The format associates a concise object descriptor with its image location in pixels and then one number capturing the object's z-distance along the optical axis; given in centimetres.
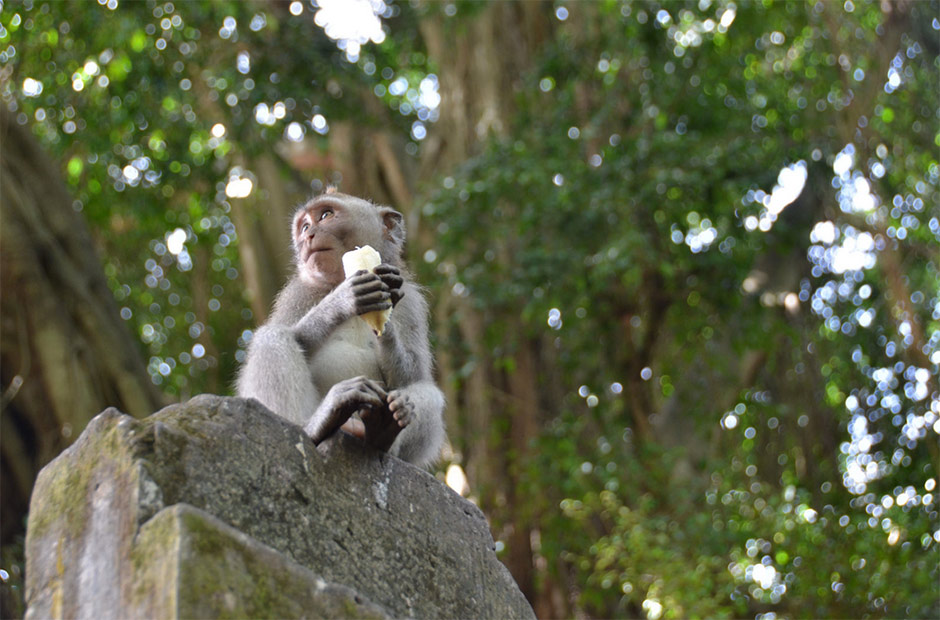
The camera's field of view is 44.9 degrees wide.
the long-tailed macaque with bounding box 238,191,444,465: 340
